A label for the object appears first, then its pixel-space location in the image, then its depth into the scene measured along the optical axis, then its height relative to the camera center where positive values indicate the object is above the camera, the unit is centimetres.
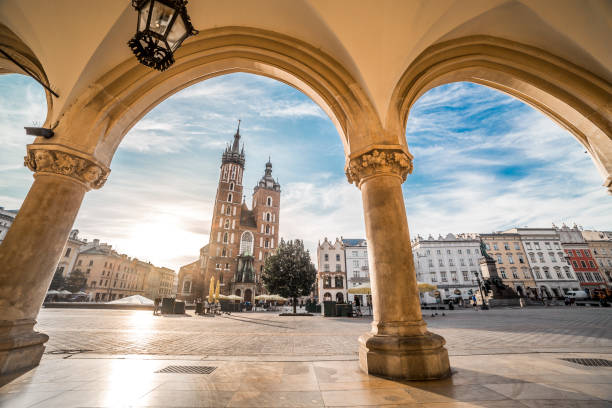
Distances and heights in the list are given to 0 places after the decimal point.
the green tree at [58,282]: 3855 +193
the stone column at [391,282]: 310 +20
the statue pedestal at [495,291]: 1970 +46
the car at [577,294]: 2734 +37
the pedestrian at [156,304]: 1749 -59
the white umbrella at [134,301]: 2134 -49
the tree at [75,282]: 4156 +217
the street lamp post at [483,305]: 2000 -62
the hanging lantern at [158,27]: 248 +267
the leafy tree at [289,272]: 2283 +213
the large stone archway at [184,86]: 325 +201
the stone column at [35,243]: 321 +71
